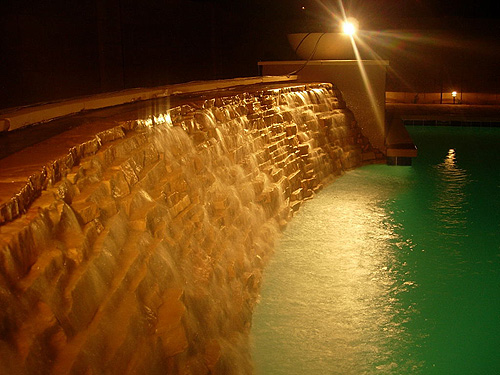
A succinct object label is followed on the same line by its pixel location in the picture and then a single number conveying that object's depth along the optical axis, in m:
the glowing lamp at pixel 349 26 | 10.51
